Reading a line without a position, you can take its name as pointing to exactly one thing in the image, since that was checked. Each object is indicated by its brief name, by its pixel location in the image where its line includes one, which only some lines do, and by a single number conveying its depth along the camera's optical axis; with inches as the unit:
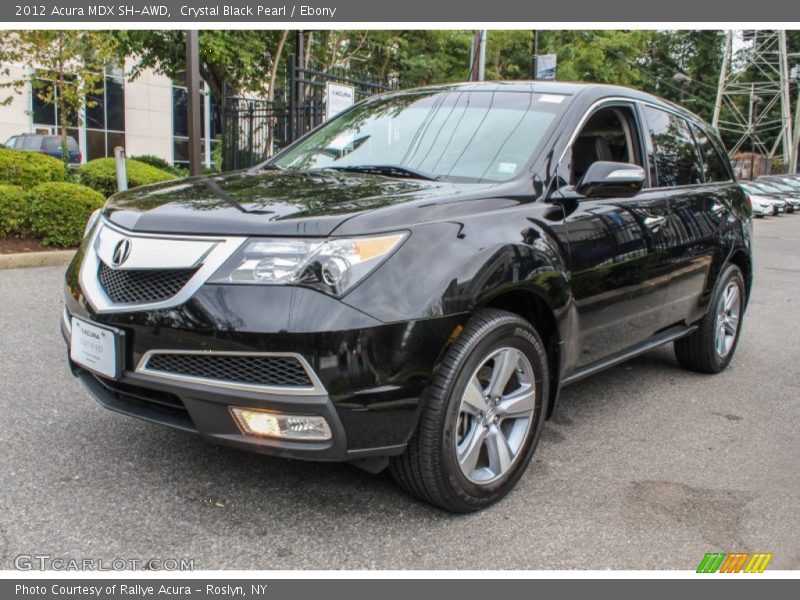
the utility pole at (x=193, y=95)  358.3
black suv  100.7
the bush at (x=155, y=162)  747.7
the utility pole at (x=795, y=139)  1807.1
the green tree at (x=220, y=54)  627.8
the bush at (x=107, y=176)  462.3
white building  987.9
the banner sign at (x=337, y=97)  411.8
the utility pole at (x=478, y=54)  471.5
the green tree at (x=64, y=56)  486.0
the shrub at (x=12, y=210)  331.0
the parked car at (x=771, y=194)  1266.7
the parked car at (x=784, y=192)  1347.2
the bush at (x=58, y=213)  336.8
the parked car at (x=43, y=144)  831.3
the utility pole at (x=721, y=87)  1638.8
